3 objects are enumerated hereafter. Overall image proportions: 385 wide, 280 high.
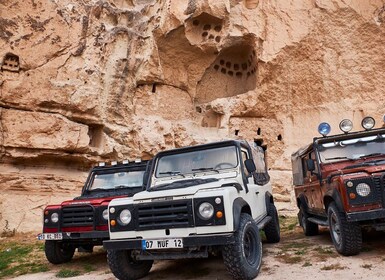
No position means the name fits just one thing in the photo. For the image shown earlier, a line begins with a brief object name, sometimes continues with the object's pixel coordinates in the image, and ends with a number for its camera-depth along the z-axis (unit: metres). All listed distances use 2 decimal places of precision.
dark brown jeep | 5.09
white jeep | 4.34
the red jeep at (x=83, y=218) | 6.22
